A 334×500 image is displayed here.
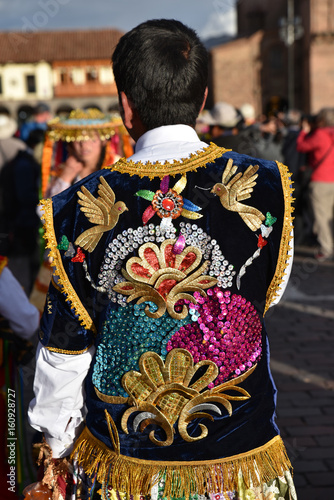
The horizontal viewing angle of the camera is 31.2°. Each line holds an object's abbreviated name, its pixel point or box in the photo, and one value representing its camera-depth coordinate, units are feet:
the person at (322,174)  26.32
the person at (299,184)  28.50
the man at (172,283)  5.08
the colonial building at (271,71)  117.91
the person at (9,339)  7.97
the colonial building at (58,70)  149.59
